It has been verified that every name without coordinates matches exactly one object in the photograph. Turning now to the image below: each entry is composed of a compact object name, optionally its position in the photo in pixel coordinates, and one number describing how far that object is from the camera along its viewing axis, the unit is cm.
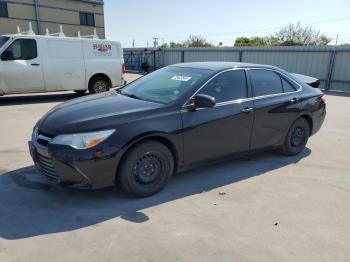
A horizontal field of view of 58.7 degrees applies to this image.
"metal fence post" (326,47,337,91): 1581
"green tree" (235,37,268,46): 4728
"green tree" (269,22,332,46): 4394
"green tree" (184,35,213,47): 5438
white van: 920
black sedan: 325
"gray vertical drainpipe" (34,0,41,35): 2746
